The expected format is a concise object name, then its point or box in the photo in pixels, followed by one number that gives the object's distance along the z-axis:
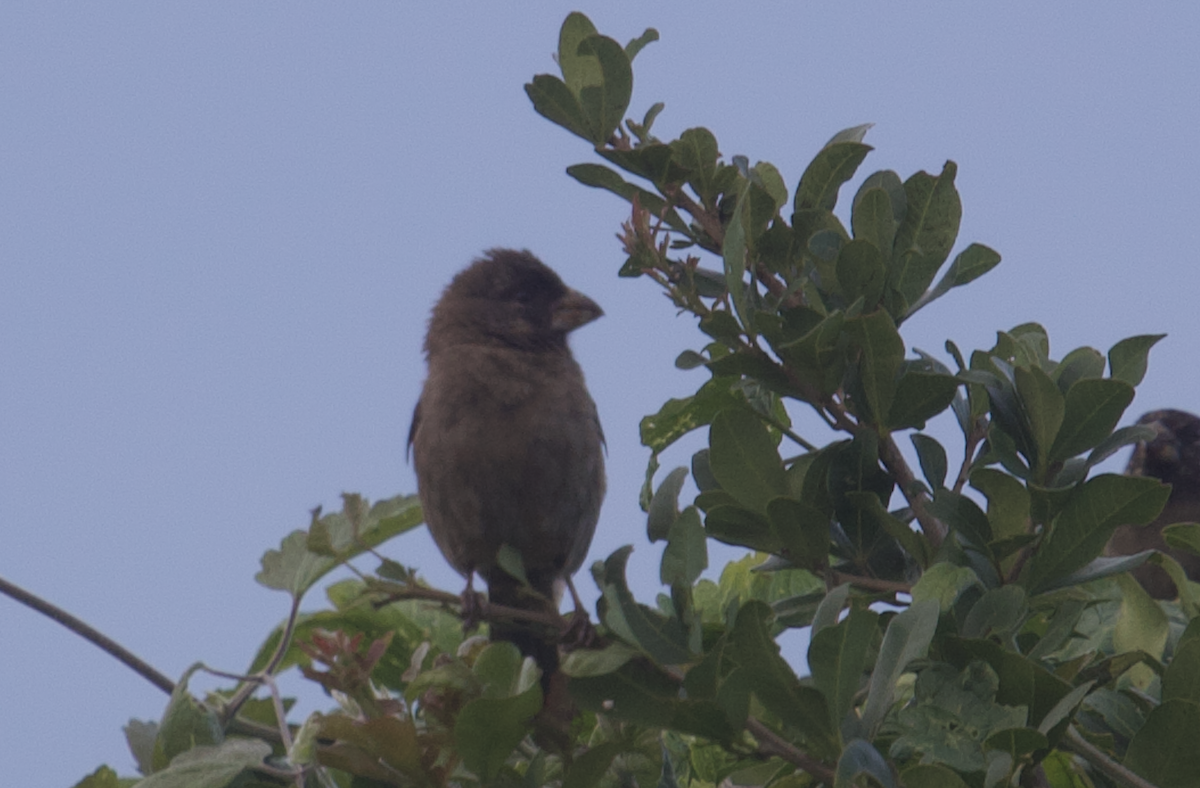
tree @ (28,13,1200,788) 4.30
